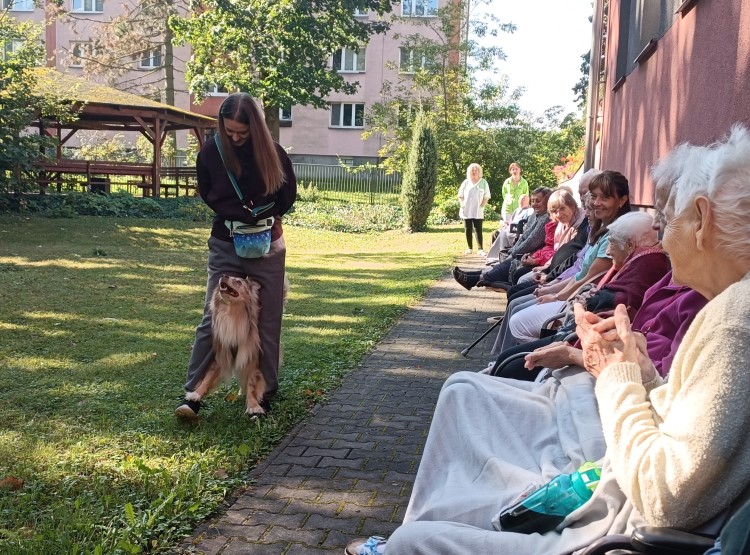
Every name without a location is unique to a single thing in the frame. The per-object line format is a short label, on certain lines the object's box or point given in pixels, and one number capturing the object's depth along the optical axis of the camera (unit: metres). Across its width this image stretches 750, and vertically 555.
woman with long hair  5.45
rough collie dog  5.45
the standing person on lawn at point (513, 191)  18.42
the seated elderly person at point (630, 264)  4.86
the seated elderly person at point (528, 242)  8.98
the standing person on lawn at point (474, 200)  17.88
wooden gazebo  25.70
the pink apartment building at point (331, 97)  46.75
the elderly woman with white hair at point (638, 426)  1.96
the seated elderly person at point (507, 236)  13.09
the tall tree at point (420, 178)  26.09
